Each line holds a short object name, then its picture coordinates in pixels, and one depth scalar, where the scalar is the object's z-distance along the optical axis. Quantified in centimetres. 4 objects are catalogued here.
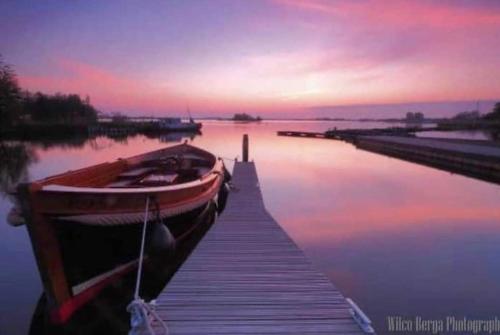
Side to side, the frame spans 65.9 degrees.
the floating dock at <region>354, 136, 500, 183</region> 2056
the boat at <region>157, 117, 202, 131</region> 7600
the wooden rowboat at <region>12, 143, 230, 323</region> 500
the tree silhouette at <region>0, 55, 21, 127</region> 4800
